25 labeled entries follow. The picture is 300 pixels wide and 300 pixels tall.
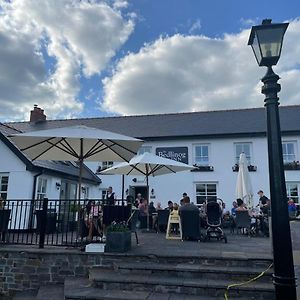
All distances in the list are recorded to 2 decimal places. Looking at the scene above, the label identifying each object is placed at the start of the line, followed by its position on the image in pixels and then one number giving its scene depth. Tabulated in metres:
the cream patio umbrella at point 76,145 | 5.98
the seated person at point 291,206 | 12.79
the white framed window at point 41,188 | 12.96
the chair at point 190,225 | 7.83
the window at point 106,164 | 19.70
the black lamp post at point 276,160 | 3.02
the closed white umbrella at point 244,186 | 11.08
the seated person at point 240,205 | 9.34
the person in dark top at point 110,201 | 6.53
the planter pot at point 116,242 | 5.78
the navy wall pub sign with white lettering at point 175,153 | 18.47
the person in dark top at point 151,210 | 12.46
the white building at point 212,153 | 17.36
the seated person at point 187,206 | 7.75
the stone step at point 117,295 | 4.46
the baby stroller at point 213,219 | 8.05
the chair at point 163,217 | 10.05
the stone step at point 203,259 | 5.12
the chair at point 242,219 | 9.37
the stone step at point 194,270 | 4.82
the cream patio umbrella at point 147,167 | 9.23
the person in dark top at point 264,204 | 9.86
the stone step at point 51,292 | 5.11
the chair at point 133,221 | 6.58
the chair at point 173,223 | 8.50
